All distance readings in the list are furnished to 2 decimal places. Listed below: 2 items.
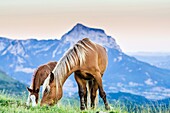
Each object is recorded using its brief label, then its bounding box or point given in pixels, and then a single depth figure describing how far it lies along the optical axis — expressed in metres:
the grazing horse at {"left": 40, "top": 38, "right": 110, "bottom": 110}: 12.10
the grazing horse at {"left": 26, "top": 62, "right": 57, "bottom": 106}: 15.25
